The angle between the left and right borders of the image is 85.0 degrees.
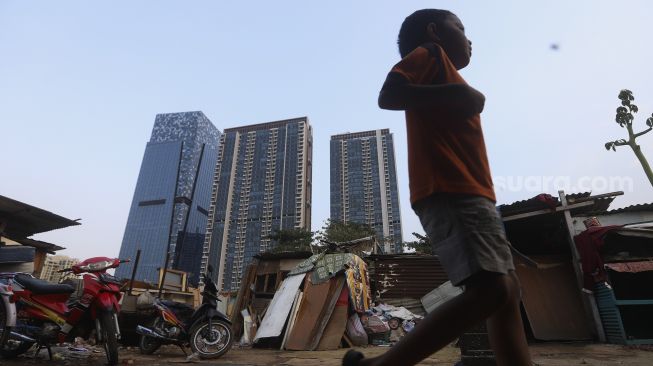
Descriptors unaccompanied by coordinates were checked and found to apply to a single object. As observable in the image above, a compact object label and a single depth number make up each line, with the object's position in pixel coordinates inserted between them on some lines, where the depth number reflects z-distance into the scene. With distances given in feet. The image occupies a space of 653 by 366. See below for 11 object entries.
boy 3.85
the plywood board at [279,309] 24.52
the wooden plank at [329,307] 22.87
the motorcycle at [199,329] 16.87
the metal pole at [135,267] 30.45
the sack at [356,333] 24.17
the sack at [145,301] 20.49
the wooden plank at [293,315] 23.43
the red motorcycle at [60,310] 13.00
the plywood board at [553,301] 21.54
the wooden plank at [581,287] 20.04
